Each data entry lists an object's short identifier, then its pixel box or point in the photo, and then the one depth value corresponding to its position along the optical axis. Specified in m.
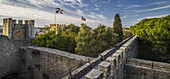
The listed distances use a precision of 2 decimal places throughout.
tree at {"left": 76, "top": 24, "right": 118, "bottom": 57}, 11.83
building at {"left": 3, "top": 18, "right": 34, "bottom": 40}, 15.48
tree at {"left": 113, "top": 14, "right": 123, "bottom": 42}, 20.71
